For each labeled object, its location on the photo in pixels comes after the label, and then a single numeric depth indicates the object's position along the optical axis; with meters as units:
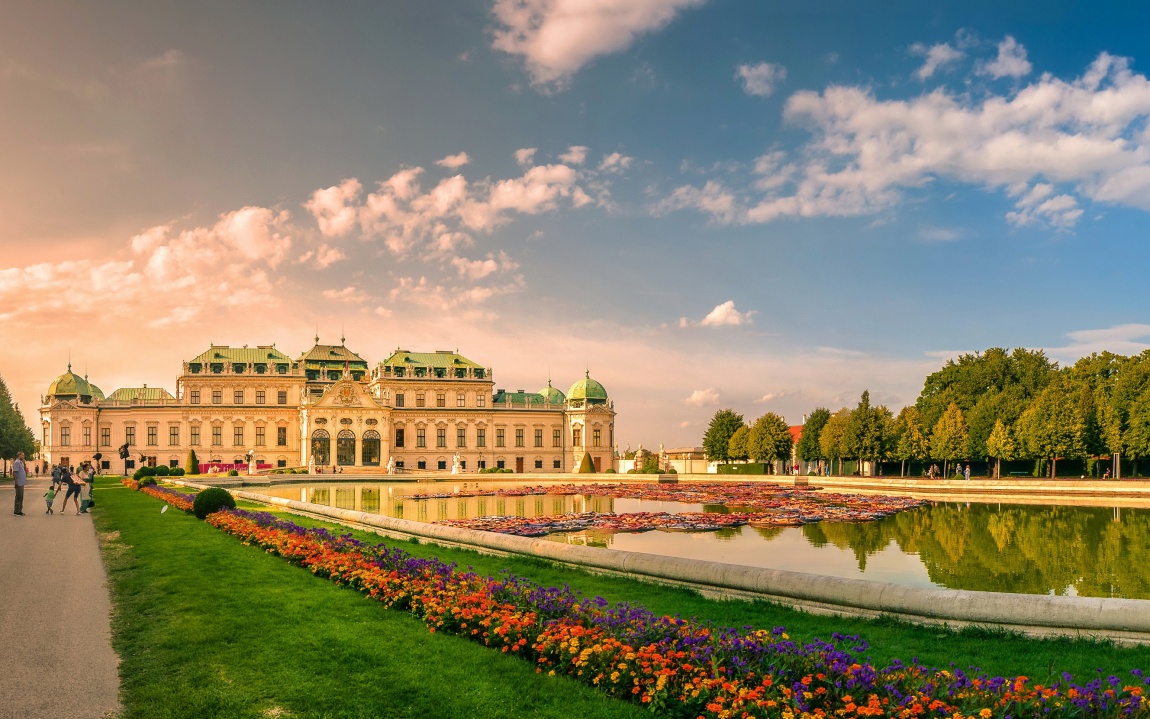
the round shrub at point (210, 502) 26.84
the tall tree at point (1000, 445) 61.93
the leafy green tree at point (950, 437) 65.00
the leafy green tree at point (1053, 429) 57.84
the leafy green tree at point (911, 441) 68.38
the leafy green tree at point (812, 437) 82.94
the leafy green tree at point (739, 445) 82.19
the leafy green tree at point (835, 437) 72.19
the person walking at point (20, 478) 28.95
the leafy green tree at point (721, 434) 89.44
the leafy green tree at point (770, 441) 77.00
